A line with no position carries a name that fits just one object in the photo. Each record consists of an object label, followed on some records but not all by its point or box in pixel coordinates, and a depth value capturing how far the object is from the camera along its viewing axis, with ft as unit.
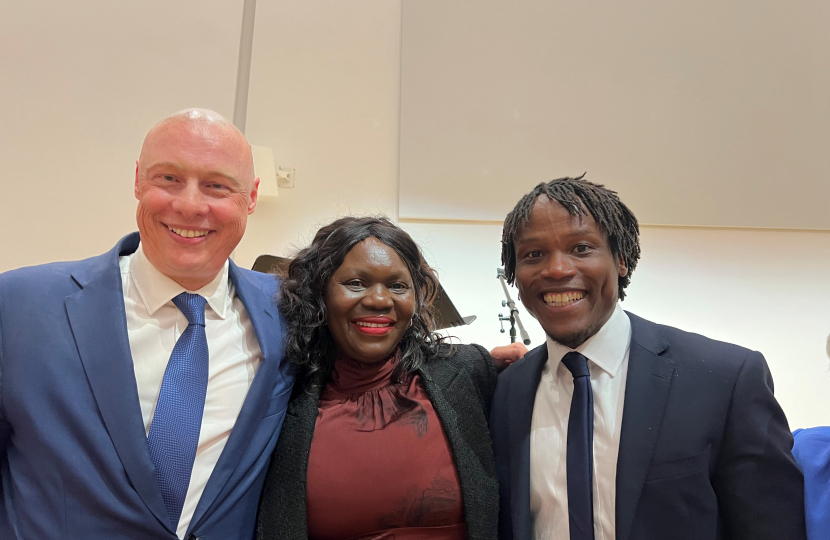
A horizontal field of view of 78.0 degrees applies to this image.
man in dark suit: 3.87
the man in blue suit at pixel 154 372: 3.78
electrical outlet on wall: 12.03
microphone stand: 9.93
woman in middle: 4.55
